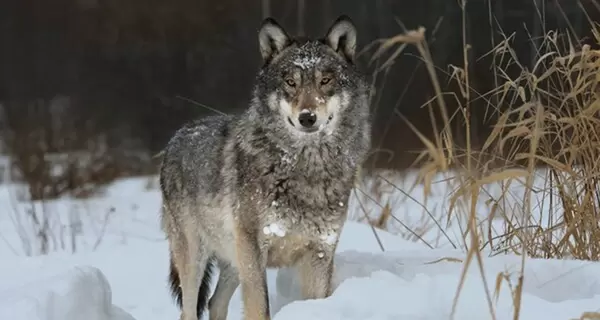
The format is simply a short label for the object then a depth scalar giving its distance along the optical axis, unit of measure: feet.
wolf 24.95
